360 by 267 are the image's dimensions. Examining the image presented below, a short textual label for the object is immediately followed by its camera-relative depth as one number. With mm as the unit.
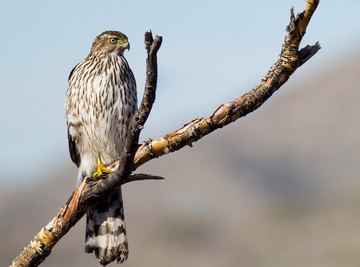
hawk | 21516
